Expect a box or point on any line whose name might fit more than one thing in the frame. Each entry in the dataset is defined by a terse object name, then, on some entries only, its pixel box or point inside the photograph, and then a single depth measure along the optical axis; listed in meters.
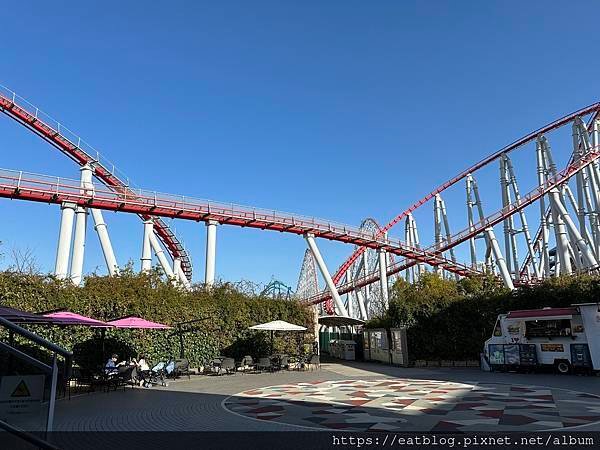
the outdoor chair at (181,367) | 15.71
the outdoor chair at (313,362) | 19.28
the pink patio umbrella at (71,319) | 10.86
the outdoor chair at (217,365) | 17.67
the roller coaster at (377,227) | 22.16
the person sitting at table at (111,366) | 13.10
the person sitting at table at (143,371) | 13.60
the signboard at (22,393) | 4.21
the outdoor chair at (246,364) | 17.91
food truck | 14.40
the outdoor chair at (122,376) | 12.59
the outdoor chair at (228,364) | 17.14
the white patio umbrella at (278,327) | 17.78
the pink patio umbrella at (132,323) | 13.45
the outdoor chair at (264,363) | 17.88
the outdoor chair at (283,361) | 18.50
